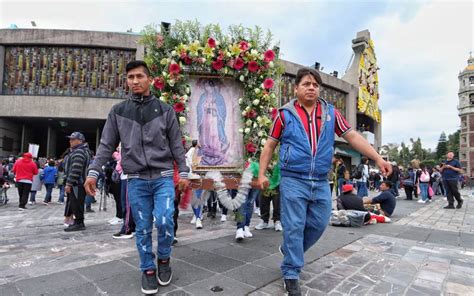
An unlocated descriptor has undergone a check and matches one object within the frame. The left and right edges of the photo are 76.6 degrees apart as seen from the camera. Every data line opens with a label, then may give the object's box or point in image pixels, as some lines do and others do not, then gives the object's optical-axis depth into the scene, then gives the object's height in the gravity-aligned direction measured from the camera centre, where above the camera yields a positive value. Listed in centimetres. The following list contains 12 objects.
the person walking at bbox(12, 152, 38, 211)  934 -64
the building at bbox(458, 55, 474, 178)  6812 +1125
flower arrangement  464 +150
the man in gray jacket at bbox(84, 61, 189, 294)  294 -2
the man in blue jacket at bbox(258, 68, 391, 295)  288 +0
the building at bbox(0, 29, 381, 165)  2162 +595
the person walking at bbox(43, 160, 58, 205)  1106 -83
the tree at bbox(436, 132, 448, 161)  8231 +443
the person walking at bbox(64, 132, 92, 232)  591 -40
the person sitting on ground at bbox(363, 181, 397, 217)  836 -111
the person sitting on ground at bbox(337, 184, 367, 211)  728 -95
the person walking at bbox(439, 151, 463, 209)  1068 -45
